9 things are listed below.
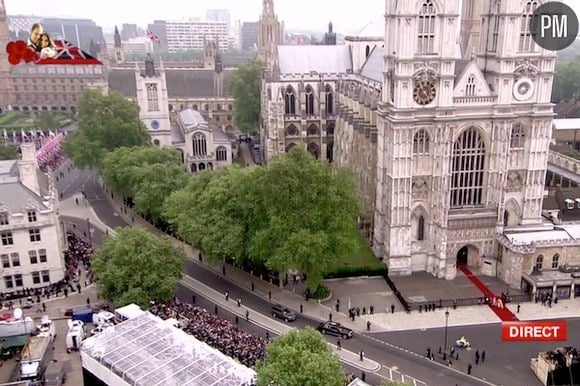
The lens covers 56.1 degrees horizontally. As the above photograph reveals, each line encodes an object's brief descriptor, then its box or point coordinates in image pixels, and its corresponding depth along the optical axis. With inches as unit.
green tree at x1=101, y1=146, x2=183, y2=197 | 2797.7
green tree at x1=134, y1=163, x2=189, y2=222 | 2600.9
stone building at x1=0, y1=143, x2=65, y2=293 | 2042.3
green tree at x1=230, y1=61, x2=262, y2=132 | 4284.0
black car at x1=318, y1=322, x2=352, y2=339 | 1801.2
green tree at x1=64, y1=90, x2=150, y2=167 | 3267.7
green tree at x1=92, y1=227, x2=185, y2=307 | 1736.0
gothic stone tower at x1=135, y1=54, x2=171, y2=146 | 3572.8
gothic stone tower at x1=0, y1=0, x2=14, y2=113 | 6023.6
